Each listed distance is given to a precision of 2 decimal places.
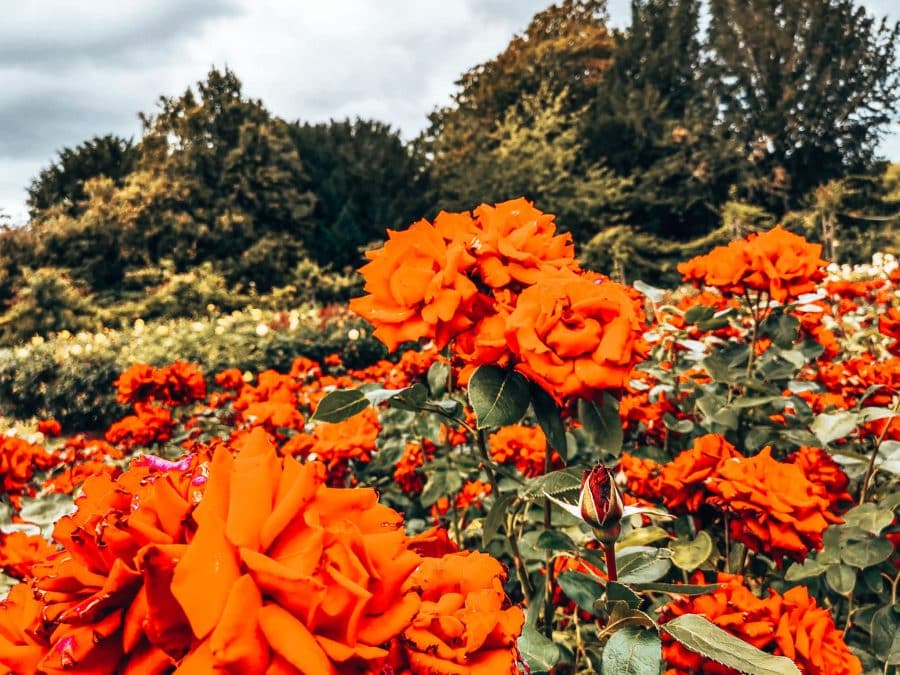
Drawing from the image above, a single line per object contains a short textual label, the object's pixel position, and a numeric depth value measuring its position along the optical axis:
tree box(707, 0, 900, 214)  19.95
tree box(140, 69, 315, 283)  16.97
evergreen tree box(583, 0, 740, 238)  19.25
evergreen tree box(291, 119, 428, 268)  17.75
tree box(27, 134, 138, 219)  22.31
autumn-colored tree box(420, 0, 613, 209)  20.07
